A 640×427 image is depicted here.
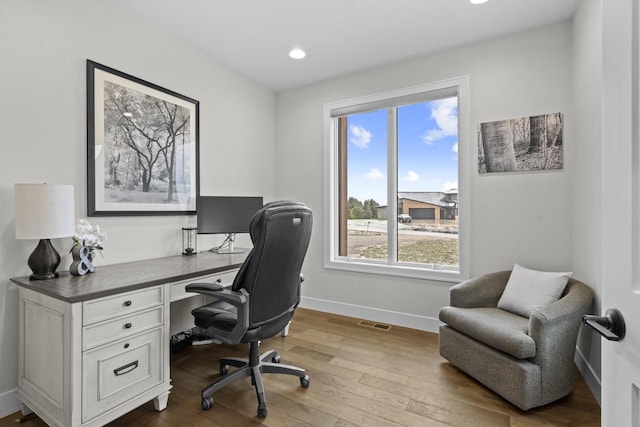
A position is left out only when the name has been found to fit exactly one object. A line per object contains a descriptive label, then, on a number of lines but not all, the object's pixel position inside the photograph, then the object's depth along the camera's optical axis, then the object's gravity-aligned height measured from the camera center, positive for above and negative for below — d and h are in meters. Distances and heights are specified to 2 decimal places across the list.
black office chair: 1.74 -0.46
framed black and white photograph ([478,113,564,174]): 2.61 +0.60
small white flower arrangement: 1.96 -0.15
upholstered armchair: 1.86 -0.86
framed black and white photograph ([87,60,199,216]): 2.26 +0.54
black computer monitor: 2.91 -0.01
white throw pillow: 2.22 -0.57
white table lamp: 1.69 -0.02
